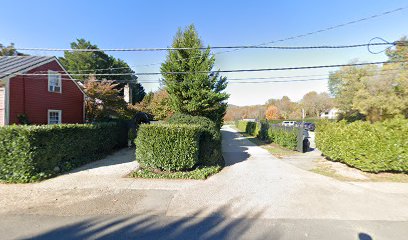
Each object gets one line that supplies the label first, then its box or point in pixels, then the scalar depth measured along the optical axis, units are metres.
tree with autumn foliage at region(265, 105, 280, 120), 60.02
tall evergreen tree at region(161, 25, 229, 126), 10.94
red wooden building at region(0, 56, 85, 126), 11.02
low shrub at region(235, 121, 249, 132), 36.97
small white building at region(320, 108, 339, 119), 63.04
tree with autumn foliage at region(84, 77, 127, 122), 15.16
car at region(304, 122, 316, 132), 36.55
